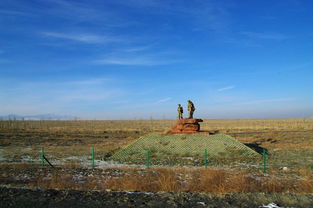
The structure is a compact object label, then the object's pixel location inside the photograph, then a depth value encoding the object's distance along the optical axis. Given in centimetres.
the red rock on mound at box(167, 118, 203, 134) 2517
